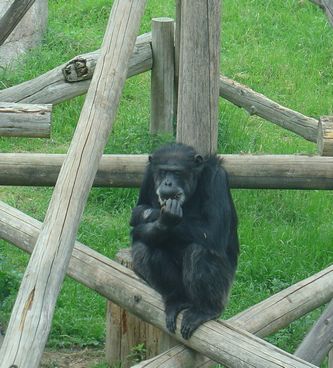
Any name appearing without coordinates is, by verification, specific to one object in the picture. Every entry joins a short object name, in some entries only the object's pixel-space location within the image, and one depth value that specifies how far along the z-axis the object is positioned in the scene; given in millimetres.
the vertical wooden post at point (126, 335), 12219
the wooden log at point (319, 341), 10781
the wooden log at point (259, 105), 16609
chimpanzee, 10453
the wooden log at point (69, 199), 7203
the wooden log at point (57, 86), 14680
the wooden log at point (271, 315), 9766
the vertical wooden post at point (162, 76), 16922
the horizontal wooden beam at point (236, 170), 12000
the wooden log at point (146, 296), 8820
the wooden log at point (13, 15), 12008
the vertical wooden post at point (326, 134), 11406
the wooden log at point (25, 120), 11422
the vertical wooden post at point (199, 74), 10914
